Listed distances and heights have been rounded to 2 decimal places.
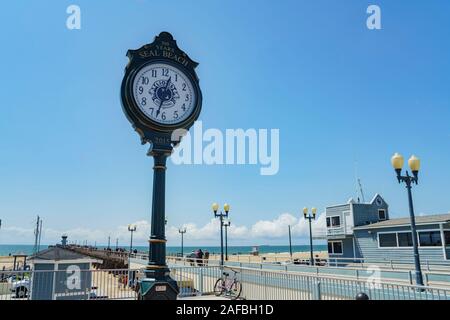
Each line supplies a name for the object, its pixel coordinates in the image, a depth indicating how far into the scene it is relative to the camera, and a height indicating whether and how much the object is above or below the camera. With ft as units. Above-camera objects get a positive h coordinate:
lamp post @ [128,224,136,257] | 134.62 +3.88
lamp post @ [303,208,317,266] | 82.14 +5.26
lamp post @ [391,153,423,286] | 41.34 +7.68
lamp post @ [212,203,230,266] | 75.77 +5.59
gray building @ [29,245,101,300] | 38.42 -4.10
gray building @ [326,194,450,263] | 74.69 +0.62
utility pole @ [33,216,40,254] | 156.87 +3.75
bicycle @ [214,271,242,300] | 40.98 -5.62
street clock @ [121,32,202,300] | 26.37 +10.38
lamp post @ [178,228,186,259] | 141.02 +2.85
